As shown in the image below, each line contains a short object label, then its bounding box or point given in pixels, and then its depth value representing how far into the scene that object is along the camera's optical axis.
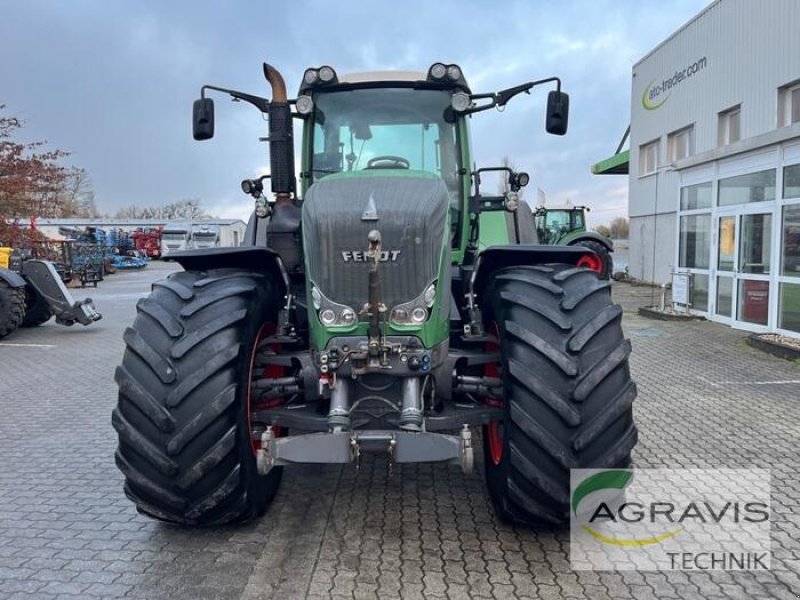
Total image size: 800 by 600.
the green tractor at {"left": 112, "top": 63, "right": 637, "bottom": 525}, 3.16
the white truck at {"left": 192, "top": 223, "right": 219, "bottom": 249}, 45.53
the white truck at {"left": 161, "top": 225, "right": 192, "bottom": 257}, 45.69
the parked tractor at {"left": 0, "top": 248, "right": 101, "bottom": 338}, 10.99
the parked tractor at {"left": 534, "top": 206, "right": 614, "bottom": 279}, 17.84
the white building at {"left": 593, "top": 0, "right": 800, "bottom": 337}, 10.28
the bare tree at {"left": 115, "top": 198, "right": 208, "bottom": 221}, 78.19
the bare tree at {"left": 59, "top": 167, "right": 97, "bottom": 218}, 56.23
